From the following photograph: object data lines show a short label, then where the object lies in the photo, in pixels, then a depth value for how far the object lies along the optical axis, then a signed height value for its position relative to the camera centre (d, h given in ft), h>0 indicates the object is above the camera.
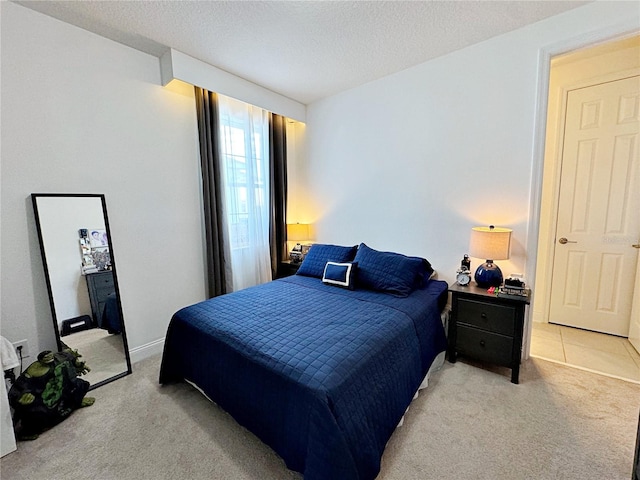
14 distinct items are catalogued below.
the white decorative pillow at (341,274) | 8.66 -2.16
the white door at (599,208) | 8.65 -0.30
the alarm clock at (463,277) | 8.09 -2.14
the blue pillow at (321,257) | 9.84 -1.85
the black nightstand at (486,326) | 6.89 -3.17
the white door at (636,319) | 8.37 -3.59
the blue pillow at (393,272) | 8.05 -2.02
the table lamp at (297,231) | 12.32 -1.14
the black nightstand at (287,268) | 11.81 -2.63
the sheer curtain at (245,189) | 10.12 +0.63
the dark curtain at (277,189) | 11.60 +0.65
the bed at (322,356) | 4.19 -2.76
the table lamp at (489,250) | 7.32 -1.26
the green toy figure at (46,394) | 5.67 -3.79
